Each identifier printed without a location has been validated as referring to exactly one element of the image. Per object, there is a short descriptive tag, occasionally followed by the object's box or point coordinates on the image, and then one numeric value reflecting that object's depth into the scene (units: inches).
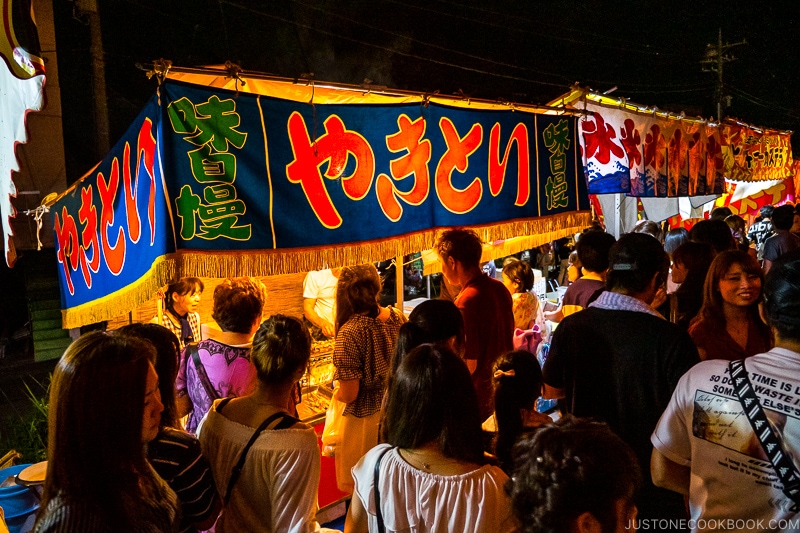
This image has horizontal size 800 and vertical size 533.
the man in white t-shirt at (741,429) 74.2
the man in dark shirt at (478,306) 164.4
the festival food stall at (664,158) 265.4
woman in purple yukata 128.5
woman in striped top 82.9
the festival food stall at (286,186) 129.9
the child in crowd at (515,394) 106.3
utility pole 820.6
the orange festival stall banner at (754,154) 403.2
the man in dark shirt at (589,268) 185.5
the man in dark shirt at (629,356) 108.2
